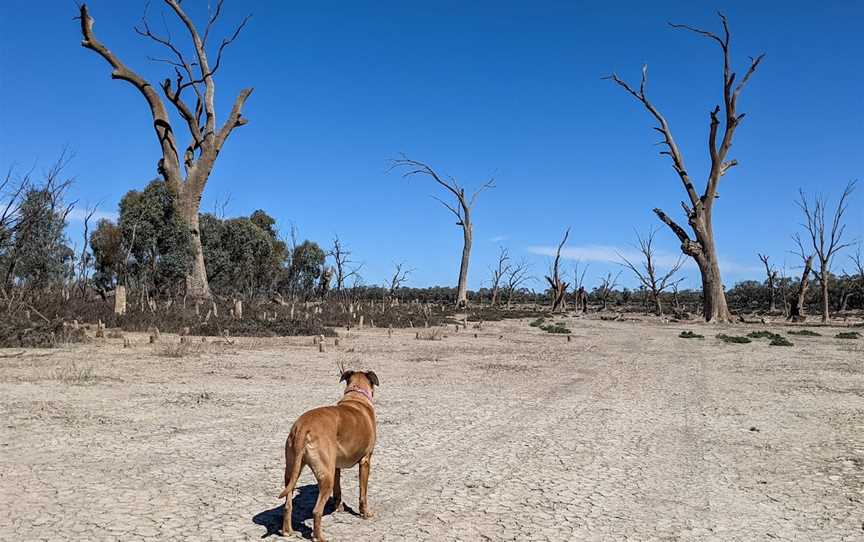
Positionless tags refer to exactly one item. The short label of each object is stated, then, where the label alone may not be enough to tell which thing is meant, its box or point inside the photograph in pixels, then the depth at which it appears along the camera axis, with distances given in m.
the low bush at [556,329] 28.05
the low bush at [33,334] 14.48
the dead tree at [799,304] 40.72
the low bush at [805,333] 27.35
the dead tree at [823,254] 41.44
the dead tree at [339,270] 50.12
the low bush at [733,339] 23.30
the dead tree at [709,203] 35.06
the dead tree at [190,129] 33.75
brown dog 3.98
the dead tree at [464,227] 56.19
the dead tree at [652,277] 49.03
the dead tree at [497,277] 69.56
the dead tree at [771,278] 51.98
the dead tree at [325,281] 51.22
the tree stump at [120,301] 21.67
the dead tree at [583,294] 59.13
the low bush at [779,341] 22.08
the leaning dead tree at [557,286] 59.89
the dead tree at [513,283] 70.31
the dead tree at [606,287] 65.85
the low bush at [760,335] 25.66
